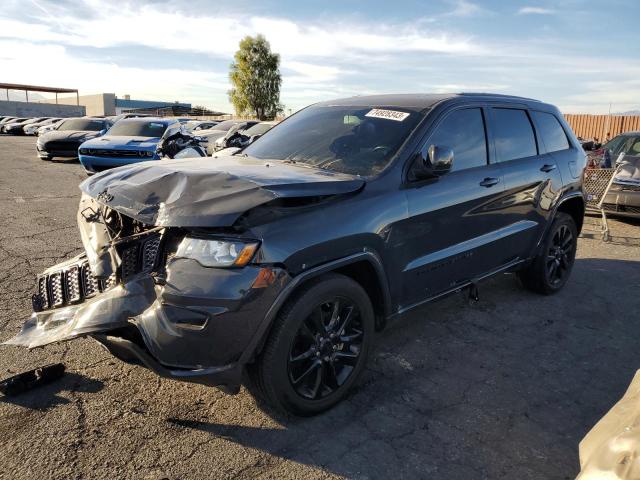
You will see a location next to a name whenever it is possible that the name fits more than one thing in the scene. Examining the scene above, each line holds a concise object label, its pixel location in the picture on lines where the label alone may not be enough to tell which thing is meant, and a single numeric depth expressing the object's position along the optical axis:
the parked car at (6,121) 38.53
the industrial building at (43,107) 59.06
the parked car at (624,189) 7.80
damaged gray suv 2.47
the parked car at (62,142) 15.80
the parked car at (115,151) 11.35
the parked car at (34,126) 35.19
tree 52.41
